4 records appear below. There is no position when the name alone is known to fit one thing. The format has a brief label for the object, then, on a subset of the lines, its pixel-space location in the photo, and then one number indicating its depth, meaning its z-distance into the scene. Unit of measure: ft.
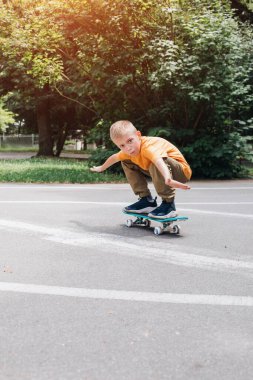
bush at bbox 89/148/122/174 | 51.18
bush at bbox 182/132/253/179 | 49.21
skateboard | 20.83
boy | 20.51
